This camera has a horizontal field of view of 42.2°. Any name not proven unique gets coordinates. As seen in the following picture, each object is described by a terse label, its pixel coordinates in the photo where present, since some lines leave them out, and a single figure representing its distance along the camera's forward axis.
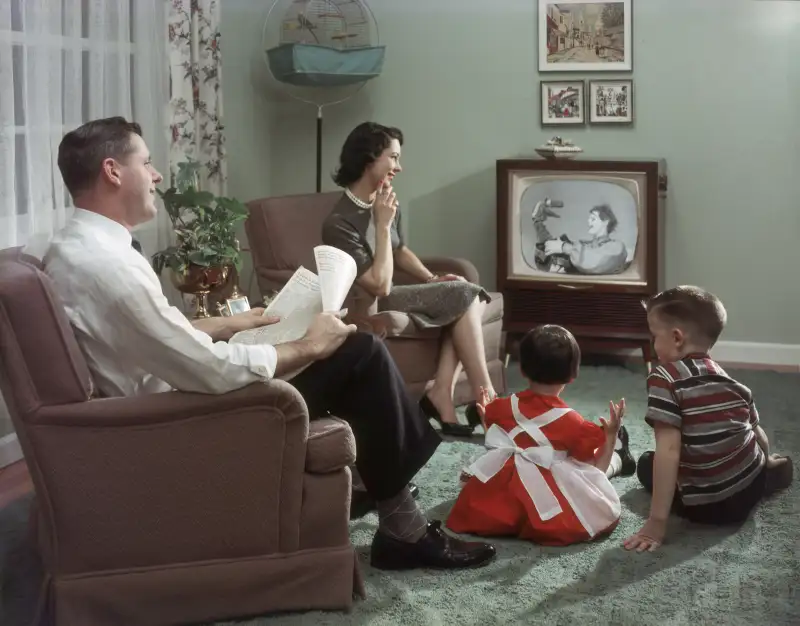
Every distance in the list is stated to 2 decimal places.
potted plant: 3.47
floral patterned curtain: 3.90
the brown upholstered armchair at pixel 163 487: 1.92
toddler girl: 2.50
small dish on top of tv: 4.14
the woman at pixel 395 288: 3.33
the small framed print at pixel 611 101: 4.35
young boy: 2.49
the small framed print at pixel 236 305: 3.04
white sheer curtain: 3.01
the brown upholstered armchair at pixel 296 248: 3.76
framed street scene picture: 4.32
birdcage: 4.27
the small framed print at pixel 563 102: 4.42
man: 1.95
